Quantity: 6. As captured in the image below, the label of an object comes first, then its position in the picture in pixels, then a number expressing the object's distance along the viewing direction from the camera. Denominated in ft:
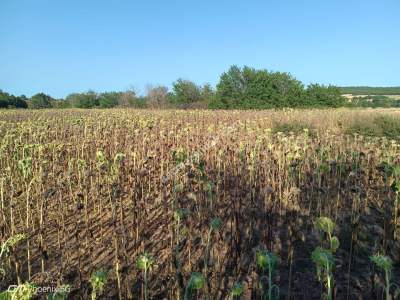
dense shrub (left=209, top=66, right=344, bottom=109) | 124.77
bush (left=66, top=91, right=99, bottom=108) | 181.98
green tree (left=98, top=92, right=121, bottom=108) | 180.96
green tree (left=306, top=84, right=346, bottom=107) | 124.77
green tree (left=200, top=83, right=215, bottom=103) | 155.12
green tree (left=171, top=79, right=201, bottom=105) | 152.66
